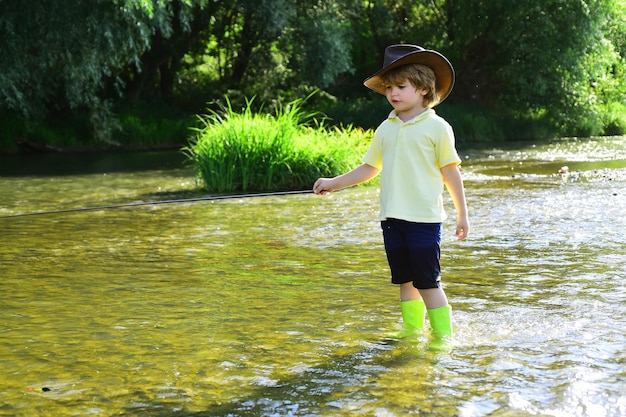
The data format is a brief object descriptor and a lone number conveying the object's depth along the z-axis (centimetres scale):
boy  454
